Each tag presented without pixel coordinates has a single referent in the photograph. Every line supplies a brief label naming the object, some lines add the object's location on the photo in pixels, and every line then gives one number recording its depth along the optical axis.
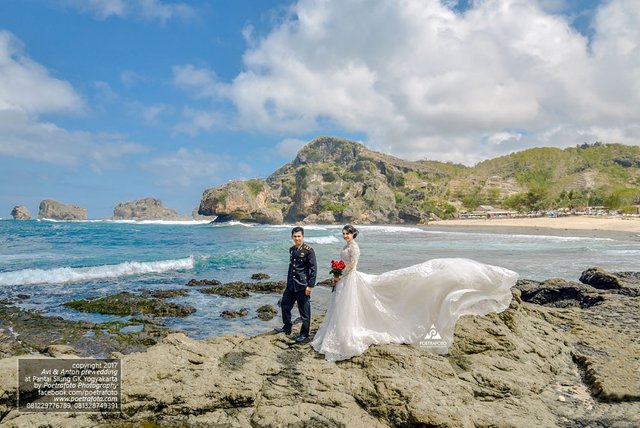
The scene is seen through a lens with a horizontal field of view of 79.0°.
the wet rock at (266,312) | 13.31
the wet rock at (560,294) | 12.10
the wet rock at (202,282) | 19.75
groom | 7.40
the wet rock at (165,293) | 16.75
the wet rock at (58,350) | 7.39
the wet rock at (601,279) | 13.99
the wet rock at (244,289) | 17.31
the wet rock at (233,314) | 13.53
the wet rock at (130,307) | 14.00
